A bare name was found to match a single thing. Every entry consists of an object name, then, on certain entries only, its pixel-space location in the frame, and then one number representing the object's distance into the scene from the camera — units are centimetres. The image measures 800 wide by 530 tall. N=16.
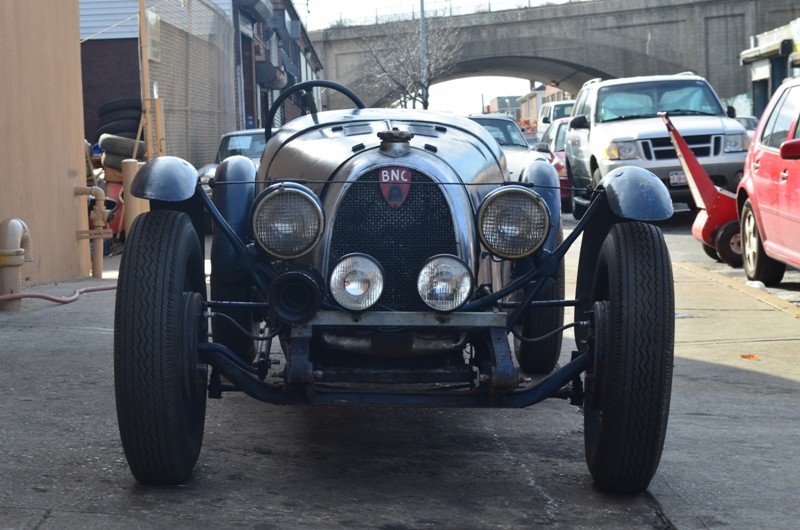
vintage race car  423
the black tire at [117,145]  1611
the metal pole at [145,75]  1414
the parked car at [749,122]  2433
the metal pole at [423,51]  6269
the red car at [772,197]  933
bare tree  6359
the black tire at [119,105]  2084
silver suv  1639
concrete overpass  5891
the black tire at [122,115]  2070
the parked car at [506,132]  1689
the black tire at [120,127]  2000
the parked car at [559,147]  2095
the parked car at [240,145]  1809
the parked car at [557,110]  3469
